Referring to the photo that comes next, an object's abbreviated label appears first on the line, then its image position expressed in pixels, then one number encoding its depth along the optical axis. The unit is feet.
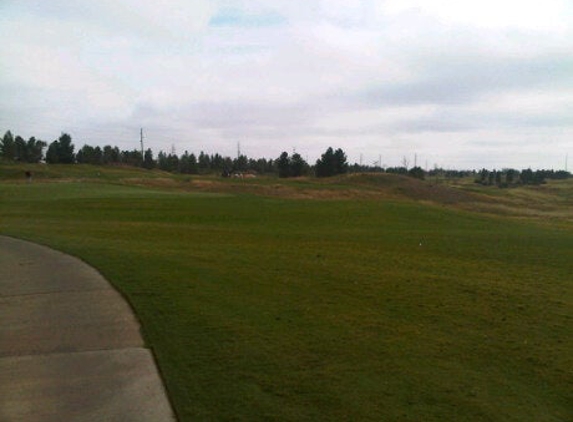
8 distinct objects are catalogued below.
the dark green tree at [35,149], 378.12
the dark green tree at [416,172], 398.83
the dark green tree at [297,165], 370.73
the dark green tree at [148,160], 395.22
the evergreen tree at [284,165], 370.32
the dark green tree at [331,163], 347.15
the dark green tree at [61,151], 345.10
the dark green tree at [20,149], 365.75
